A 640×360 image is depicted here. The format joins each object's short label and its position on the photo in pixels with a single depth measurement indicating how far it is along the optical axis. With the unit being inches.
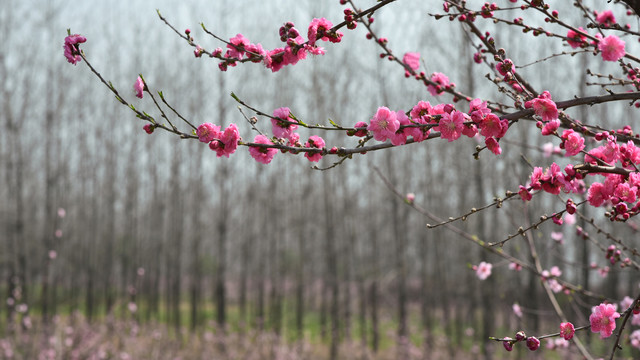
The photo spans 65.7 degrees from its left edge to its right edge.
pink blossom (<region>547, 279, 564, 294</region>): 135.2
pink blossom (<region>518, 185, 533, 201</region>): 67.0
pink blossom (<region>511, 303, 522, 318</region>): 147.6
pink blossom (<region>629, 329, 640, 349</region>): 124.4
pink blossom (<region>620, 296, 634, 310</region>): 124.5
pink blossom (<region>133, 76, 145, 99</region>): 74.8
